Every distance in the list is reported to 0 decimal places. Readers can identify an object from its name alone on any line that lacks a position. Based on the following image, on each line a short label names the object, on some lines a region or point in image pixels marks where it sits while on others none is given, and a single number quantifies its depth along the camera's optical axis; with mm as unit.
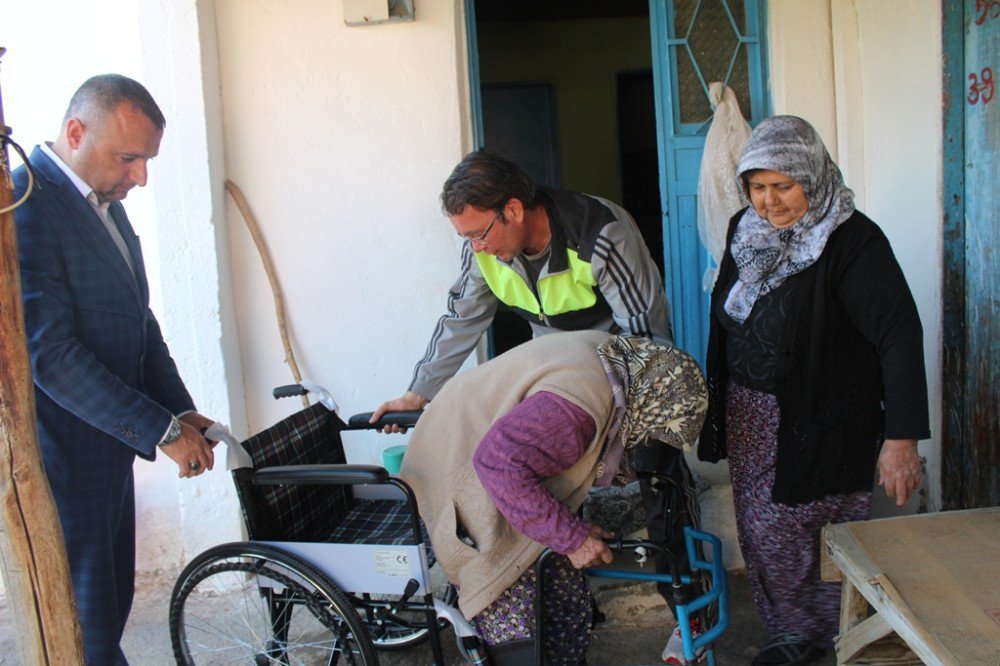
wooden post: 1641
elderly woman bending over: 1911
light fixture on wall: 3209
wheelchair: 2141
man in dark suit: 2010
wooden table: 1573
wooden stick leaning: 3320
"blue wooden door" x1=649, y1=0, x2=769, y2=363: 3639
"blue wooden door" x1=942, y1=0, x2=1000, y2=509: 2760
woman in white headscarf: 2098
